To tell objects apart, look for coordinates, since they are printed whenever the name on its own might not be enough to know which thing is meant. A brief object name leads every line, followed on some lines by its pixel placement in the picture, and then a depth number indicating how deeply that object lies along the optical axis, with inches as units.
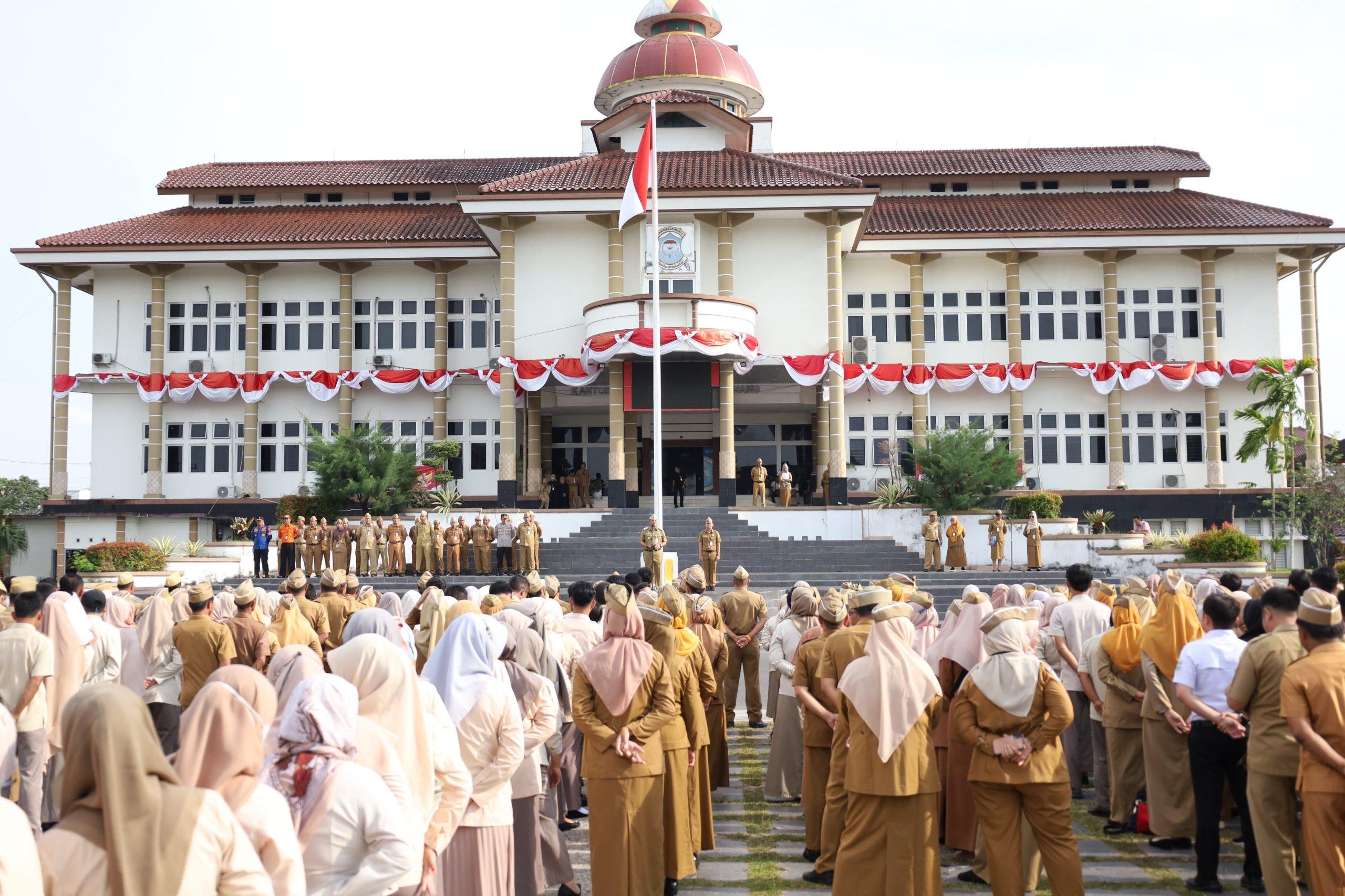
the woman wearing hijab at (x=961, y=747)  292.8
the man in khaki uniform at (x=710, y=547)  844.0
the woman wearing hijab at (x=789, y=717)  345.1
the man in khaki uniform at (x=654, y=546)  827.4
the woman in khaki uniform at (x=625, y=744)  240.8
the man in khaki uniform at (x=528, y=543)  908.0
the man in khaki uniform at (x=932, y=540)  917.2
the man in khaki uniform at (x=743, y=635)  465.4
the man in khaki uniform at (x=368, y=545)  913.5
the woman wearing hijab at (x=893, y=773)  224.7
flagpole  877.8
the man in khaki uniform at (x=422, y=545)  924.0
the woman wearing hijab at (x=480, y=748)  209.0
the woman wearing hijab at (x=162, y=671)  348.5
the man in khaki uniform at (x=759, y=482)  1074.7
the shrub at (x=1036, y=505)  994.7
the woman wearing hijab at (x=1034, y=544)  911.0
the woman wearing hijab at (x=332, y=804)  143.3
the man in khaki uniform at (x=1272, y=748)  233.5
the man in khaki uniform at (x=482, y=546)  922.1
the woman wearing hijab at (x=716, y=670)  368.5
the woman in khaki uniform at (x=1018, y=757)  226.1
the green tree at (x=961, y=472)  1004.6
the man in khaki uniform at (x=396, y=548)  922.7
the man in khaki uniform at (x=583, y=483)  1209.4
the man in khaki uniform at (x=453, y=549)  932.0
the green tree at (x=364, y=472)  1058.1
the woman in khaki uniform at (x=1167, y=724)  289.3
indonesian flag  901.2
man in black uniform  1240.2
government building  1213.7
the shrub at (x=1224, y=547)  789.9
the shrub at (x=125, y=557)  876.6
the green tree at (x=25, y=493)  1973.4
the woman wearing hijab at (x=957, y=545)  932.0
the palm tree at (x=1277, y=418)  928.3
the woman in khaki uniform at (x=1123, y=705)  312.0
